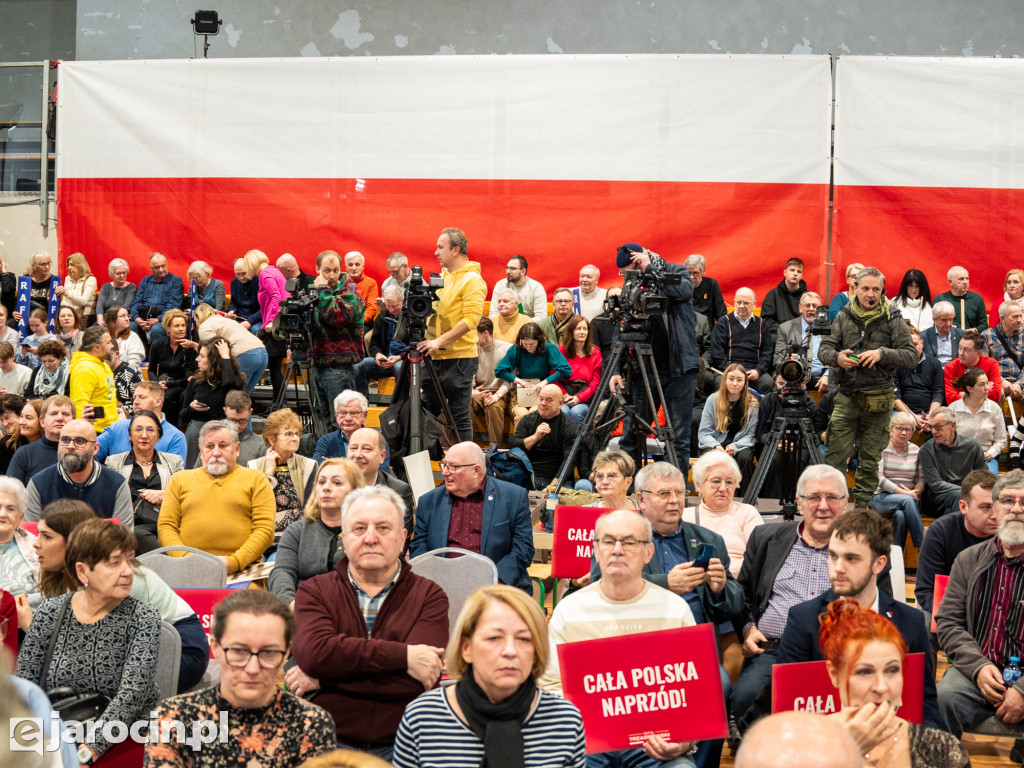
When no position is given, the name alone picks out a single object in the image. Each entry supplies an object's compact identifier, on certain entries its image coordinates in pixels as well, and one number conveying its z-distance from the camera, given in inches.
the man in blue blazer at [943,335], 281.3
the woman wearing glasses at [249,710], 87.7
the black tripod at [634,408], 218.4
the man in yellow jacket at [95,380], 250.8
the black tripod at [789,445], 207.8
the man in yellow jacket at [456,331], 237.8
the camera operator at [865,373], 216.4
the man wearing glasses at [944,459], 221.9
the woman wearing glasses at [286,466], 191.2
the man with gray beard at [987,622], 128.1
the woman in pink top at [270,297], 306.1
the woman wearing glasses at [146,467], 194.2
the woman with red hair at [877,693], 88.0
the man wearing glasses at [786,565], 136.5
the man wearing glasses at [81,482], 181.9
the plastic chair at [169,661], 113.7
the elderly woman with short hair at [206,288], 327.0
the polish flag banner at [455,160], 319.6
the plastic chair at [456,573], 139.6
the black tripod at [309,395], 260.5
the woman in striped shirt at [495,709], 86.0
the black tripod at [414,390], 227.0
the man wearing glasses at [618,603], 116.0
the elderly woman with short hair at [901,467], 216.5
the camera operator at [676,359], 225.0
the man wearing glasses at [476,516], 163.6
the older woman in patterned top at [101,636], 106.9
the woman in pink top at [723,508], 160.1
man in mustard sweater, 172.4
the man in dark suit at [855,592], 116.2
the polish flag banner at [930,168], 311.0
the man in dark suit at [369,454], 171.0
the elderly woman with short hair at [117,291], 335.0
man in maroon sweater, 106.3
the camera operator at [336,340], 254.1
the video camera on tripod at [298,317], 255.3
